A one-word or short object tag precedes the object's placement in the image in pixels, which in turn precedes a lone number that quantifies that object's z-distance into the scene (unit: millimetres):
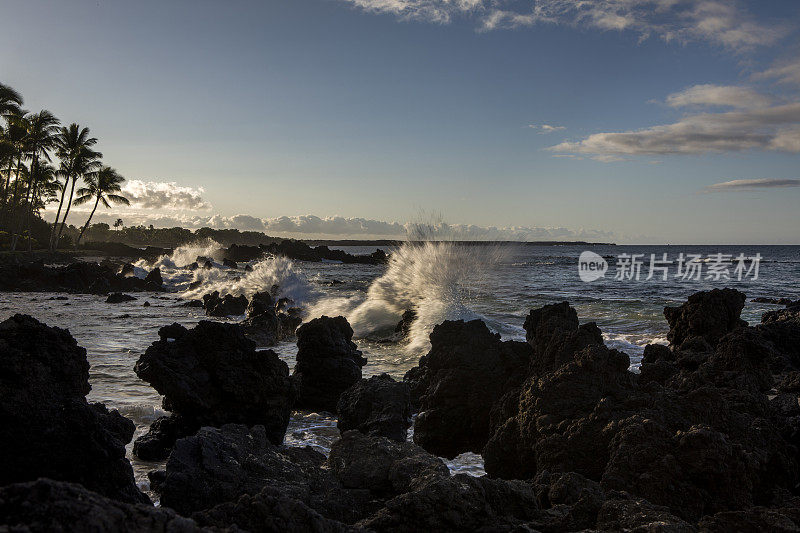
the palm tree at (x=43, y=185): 59562
